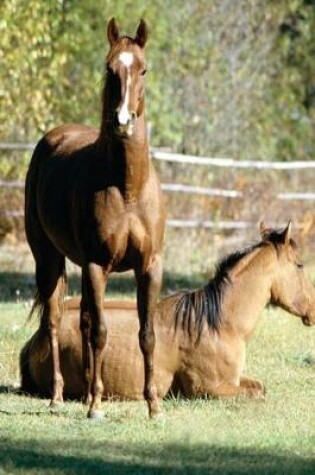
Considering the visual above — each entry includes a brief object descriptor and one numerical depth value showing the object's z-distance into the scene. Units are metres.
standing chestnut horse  18.39
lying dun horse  21.03
